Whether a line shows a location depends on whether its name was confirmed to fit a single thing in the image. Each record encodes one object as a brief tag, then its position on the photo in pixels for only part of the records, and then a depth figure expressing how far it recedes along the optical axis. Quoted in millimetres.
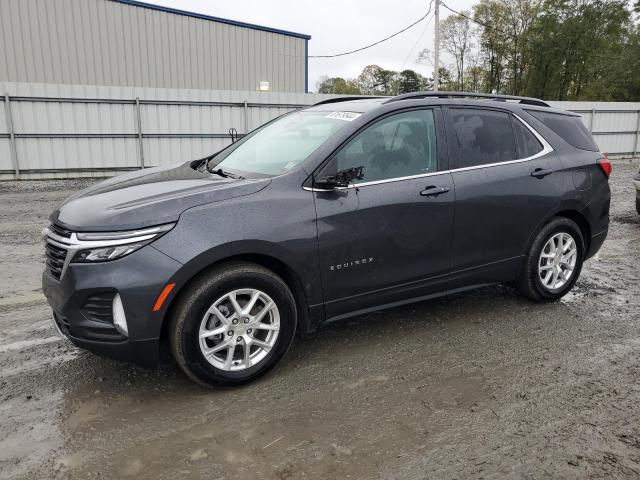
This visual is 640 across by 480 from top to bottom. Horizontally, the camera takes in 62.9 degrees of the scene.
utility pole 27077
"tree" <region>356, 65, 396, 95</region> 66688
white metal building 18094
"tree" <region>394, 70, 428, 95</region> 57619
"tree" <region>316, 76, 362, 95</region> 61831
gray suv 2848
